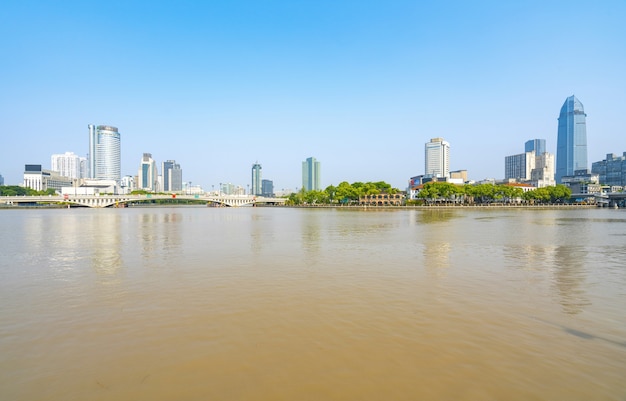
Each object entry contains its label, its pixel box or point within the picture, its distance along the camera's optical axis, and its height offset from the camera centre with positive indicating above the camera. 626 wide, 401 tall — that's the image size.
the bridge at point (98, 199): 146.88 +0.63
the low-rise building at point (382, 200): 161.12 -0.90
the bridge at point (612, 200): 141.15 -1.75
